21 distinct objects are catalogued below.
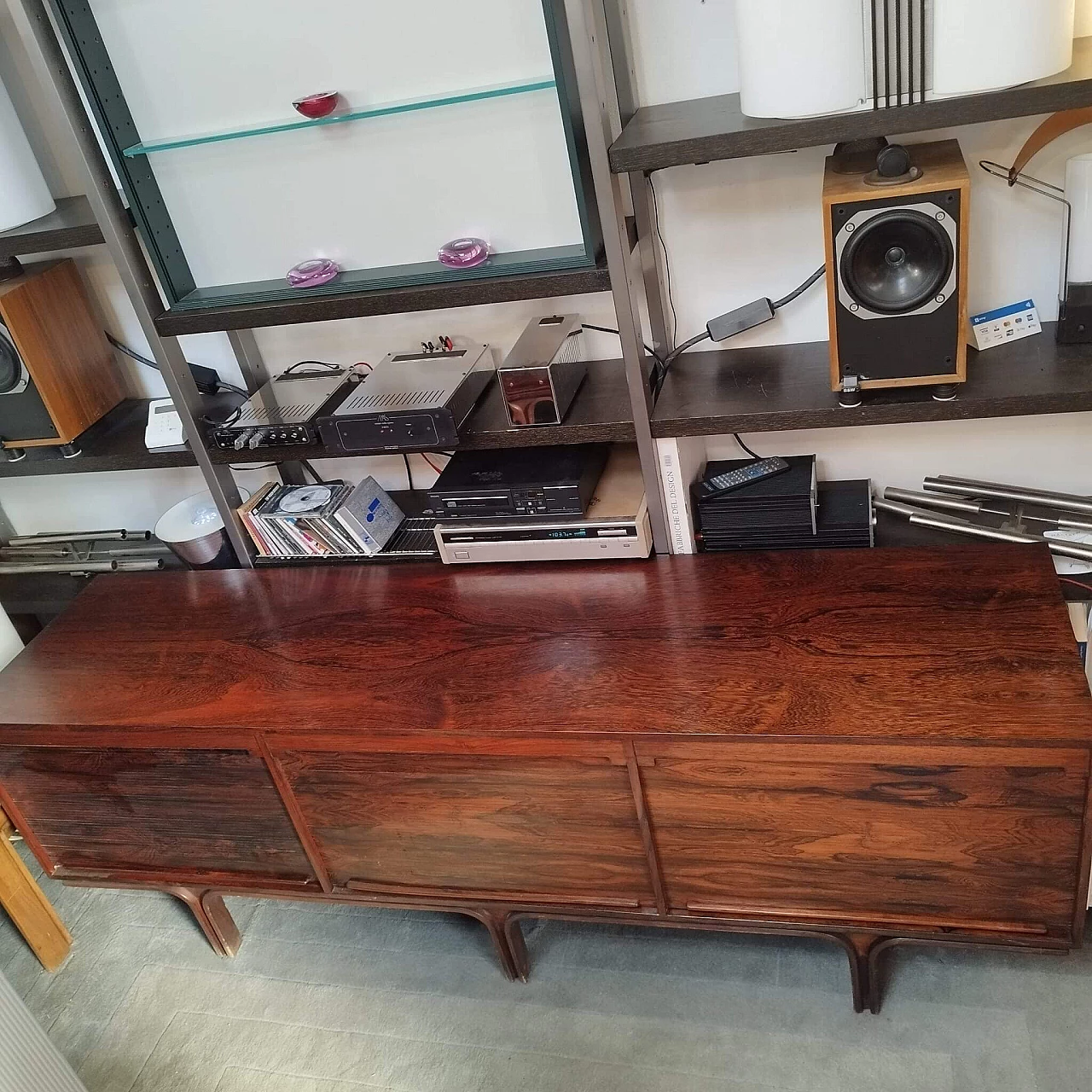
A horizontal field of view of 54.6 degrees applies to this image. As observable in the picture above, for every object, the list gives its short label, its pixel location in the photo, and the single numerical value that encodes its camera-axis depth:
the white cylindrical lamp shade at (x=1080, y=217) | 1.51
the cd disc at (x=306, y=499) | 2.02
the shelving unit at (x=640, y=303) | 1.42
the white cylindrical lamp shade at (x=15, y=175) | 1.78
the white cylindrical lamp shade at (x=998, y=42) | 1.25
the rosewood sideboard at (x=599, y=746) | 1.45
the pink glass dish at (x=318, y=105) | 1.62
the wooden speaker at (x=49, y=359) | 1.95
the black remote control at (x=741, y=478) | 1.83
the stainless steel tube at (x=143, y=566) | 2.23
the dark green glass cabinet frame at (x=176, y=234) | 1.54
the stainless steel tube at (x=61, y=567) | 2.30
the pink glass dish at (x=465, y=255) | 1.68
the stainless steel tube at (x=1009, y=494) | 1.79
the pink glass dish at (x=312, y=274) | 1.76
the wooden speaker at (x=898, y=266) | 1.44
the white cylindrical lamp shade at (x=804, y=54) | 1.31
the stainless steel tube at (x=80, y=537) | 2.38
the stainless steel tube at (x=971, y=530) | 1.73
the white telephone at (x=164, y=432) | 2.01
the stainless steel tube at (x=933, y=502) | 1.84
